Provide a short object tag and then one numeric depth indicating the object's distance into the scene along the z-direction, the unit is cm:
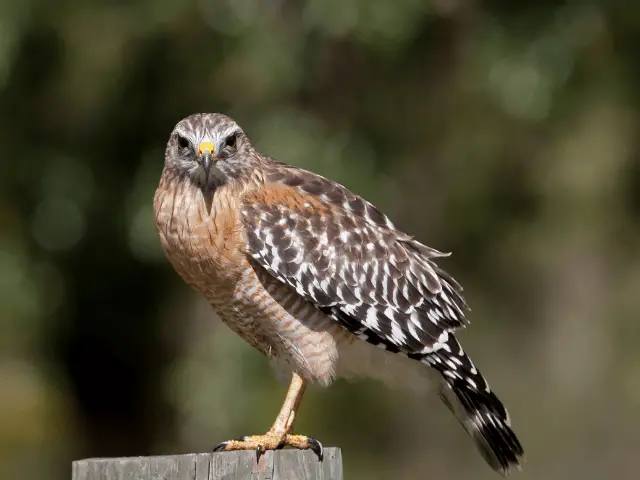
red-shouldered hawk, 1006
